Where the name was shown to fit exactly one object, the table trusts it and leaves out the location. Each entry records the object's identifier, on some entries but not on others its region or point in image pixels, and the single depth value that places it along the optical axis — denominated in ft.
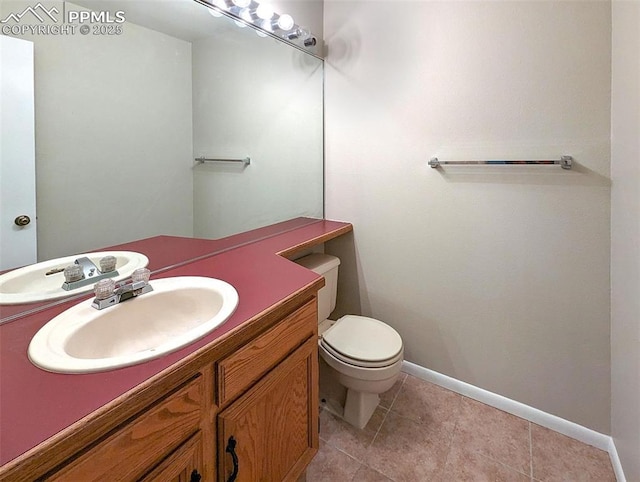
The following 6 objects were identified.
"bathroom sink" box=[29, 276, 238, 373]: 2.22
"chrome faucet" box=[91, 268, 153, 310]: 2.93
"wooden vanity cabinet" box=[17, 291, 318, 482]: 1.81
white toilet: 4.73
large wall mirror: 3.22
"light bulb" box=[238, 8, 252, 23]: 5.20
